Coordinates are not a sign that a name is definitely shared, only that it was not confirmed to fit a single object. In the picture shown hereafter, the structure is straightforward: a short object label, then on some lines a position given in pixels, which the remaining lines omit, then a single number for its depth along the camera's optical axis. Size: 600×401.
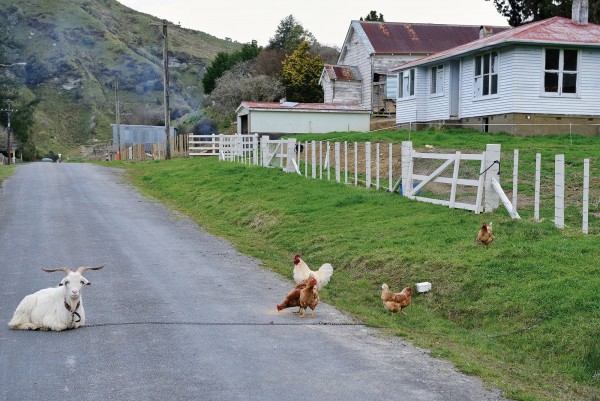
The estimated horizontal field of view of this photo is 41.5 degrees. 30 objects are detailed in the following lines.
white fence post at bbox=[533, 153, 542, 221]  13.62
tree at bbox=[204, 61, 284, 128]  62.72
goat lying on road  9.44
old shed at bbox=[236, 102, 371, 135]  46.44
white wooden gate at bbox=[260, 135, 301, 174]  27.01
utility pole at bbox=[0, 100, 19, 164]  77.85
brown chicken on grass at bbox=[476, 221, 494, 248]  12.37
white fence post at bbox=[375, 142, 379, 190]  19.85
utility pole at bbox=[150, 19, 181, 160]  45.06
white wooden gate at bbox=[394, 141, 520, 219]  14.73
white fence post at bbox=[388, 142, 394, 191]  19.44
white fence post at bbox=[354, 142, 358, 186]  21.64
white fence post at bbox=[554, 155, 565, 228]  12.89
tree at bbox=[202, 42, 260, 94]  77.00
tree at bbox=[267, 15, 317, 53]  75.40
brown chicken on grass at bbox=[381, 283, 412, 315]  10.98
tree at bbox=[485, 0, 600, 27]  42.47
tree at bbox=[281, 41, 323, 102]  60.78
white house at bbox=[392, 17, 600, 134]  30.86
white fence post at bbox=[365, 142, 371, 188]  20.72
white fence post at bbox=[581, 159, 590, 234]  12.38
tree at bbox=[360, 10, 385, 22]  72.94
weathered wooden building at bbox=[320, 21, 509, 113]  51.44
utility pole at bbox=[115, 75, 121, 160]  64.88
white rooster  11.34
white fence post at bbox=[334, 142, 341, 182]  22.72
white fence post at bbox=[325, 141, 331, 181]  22.86
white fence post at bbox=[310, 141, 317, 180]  24.39
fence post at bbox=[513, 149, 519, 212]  14.16
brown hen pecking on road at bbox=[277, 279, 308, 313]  10.54
